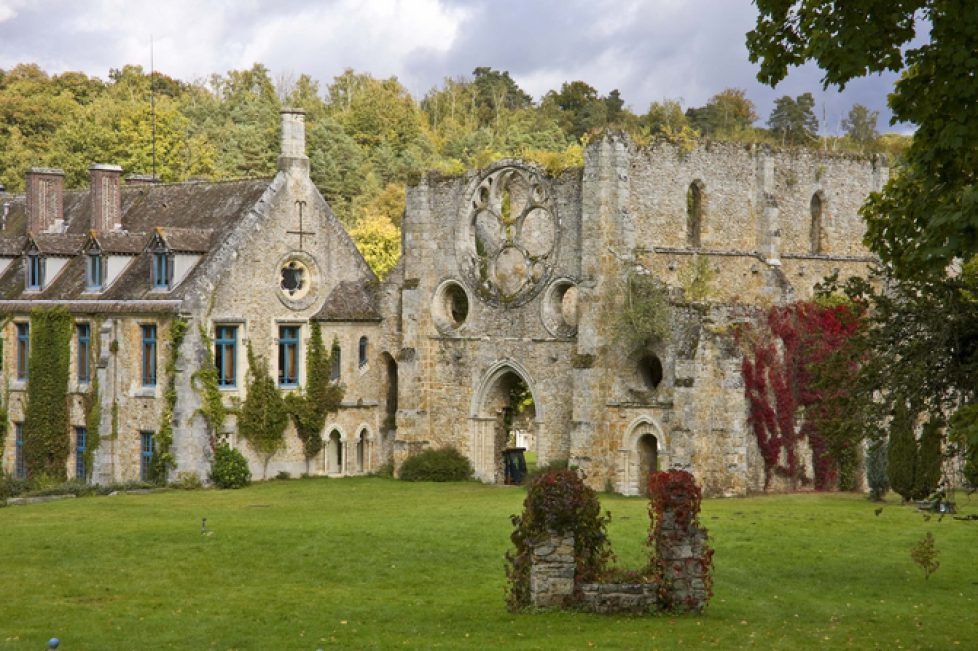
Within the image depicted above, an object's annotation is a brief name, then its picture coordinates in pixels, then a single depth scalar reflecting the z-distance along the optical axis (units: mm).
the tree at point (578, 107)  99250
